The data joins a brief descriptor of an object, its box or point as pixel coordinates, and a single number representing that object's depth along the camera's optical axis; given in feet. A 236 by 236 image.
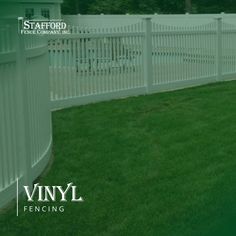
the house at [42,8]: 76.78
